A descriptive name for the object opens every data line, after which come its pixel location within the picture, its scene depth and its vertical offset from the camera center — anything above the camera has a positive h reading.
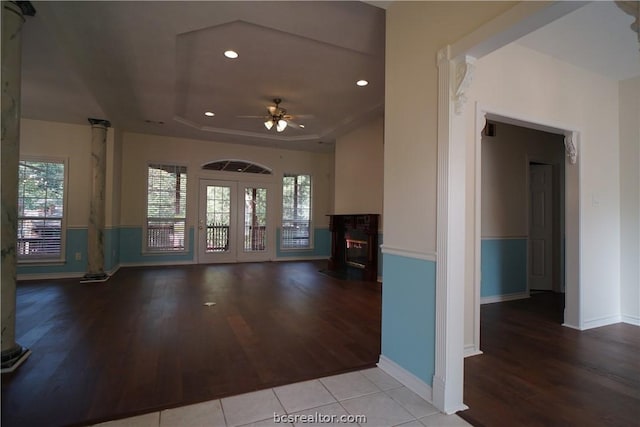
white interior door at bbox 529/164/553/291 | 5.15 -0.10
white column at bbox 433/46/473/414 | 1.95 -0.11
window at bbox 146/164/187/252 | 7.18 +0.19
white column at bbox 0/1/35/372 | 2.42 +0.33
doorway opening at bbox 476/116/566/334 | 4.35 +0.06
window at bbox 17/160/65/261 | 5.75 +0.09
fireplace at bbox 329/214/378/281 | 5.82 -0.54
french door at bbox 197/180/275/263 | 7.67 -0.13
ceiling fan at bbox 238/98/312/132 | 5.02 +1.59
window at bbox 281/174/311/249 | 8.54 +0.17
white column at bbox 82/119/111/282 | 5.70 +0.12
